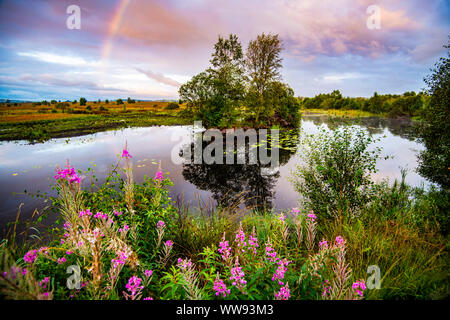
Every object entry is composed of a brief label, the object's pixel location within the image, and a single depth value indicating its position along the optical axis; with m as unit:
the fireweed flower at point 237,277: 1.70
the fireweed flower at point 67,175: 1.95
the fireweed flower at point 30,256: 1.64
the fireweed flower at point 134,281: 1.62
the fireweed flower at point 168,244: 2.40
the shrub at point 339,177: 5.58
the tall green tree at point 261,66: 23.80
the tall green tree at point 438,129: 10.01
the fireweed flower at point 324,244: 2.10
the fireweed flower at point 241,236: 2.30
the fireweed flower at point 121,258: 1.74
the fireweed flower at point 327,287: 1.71
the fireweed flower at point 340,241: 2.03
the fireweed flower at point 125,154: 2.89
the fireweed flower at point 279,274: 1.82
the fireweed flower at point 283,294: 1.66
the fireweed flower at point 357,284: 1.55
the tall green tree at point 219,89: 21.45
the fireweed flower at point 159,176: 3.53
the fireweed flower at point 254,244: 2.34
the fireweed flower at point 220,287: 1.69
